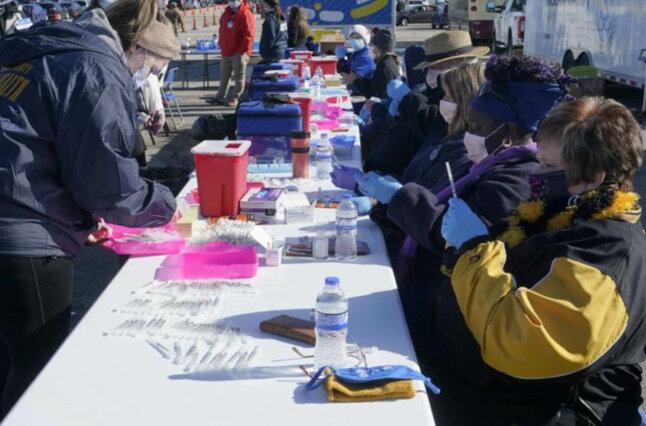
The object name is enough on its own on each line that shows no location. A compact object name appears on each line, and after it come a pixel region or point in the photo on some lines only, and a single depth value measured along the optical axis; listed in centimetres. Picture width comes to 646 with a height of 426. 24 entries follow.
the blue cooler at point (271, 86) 519
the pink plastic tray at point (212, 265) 226
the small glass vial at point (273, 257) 241
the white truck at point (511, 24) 1706
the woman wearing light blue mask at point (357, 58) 771
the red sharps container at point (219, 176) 276
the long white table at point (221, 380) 151
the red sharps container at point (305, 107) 418
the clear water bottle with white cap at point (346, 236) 249
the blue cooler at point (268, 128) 372
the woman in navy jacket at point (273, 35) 1017
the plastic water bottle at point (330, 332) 169
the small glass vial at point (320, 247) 248
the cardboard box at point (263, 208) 289
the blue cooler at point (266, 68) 658
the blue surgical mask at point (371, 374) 160
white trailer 925
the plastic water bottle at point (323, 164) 364
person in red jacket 1040
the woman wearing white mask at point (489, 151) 233
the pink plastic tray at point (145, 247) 247
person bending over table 196
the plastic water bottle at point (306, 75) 704
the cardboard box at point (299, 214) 287
